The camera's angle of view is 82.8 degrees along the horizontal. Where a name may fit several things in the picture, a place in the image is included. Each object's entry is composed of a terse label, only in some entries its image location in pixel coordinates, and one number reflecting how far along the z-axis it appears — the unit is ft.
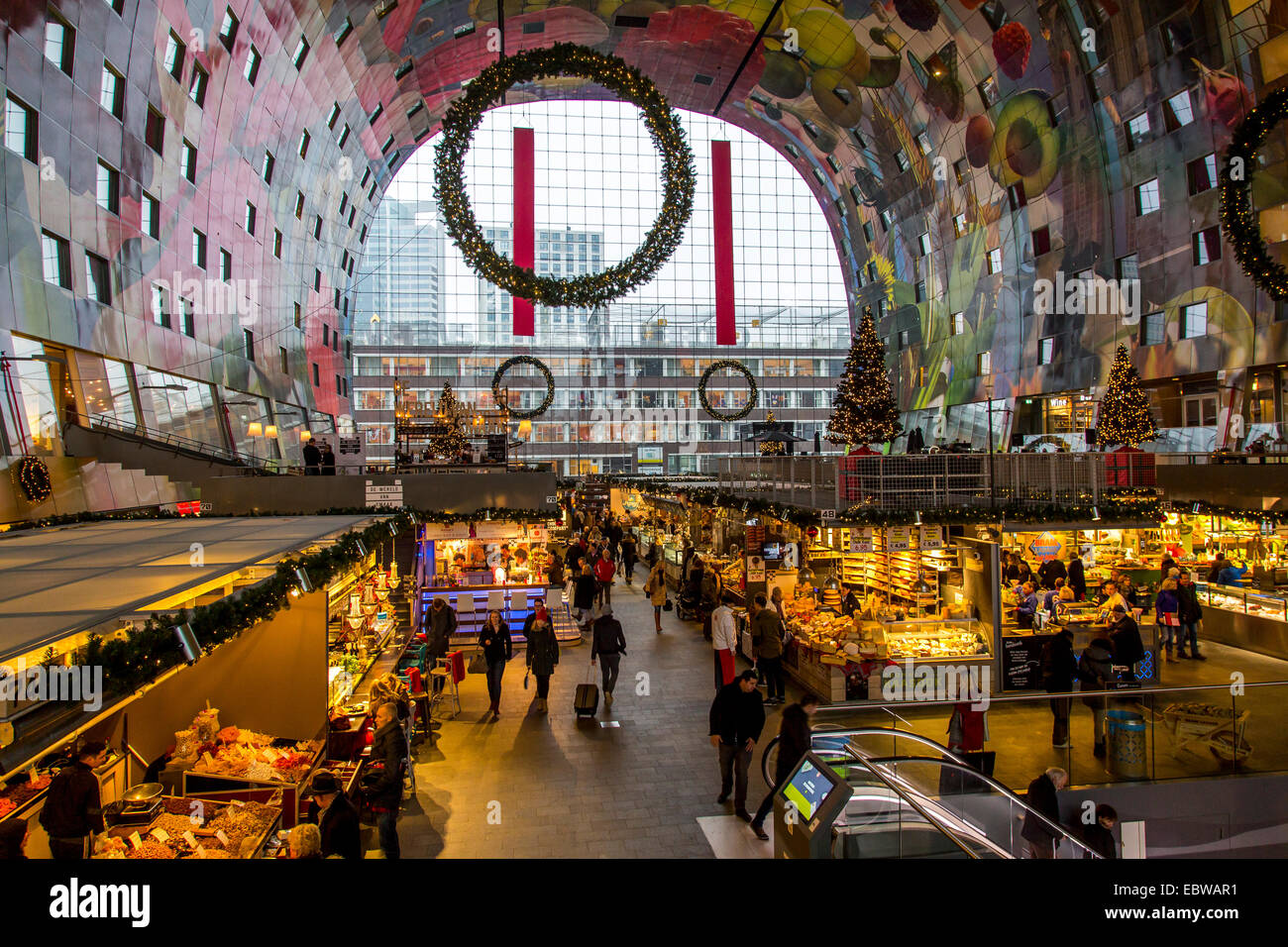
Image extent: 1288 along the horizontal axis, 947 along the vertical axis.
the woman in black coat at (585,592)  46.91
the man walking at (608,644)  31.79
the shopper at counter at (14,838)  13.74
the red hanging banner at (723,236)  104.42
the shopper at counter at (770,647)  30.81
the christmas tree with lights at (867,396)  64.34
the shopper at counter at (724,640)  30.66
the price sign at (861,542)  34.68
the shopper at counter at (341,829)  15.47
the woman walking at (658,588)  47.11
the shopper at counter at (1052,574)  42.19
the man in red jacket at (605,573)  49.75
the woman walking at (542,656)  31.78
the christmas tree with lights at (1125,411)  61.72
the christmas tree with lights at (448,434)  60.49
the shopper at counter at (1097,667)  27.02
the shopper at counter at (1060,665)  26.81
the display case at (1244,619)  38.22
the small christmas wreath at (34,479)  38.40
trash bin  21.57
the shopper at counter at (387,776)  18.13
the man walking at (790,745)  19.67
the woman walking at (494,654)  31.53
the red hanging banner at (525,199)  97.66
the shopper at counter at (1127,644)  30.60
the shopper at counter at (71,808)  15.10
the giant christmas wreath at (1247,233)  37.70
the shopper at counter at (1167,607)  38.11
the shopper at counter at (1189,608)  38.34
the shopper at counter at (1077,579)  41.81
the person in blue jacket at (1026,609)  35.01
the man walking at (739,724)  20.98
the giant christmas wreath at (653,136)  31.68
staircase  38.06
